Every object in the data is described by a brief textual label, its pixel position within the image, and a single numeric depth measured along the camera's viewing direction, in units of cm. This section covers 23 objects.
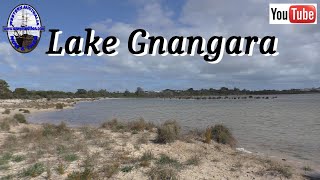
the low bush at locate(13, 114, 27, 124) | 1788
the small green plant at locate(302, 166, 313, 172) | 776
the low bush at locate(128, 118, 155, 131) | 1352
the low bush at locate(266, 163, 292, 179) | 683
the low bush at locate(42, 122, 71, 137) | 1176
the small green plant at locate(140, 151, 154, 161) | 750
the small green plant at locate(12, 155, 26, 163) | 749
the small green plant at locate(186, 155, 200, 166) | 743
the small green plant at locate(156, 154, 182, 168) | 717
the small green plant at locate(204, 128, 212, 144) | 1083
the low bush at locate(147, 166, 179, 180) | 609
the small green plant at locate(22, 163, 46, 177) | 629
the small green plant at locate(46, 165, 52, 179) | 618
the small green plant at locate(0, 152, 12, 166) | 726
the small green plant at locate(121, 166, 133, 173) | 664
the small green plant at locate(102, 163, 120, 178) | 631
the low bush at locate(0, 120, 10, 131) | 1357
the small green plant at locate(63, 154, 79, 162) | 750
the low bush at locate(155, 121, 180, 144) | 1029
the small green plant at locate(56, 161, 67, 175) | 640
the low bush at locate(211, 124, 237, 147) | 1113
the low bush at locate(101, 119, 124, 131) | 1409
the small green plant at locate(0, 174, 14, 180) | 603
